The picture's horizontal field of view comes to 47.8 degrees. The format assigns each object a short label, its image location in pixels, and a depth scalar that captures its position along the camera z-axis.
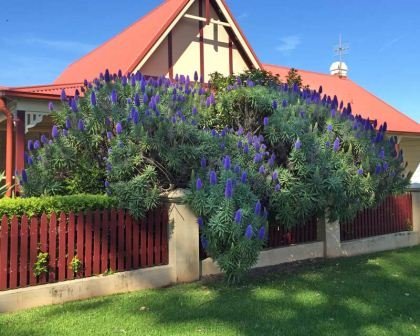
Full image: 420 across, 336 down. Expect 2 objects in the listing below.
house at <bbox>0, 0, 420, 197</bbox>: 10.09
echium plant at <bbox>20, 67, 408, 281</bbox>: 5.85
